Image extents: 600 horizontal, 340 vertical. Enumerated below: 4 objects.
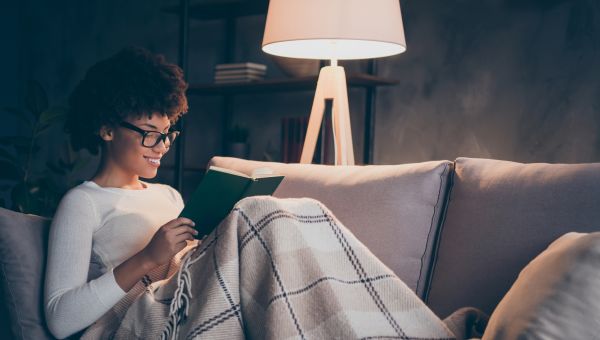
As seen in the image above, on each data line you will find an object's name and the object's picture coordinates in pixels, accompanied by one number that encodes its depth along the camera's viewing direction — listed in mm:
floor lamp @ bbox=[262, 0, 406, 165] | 1885
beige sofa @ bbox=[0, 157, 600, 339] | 1305
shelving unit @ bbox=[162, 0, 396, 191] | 2945
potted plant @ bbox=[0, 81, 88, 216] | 3186
